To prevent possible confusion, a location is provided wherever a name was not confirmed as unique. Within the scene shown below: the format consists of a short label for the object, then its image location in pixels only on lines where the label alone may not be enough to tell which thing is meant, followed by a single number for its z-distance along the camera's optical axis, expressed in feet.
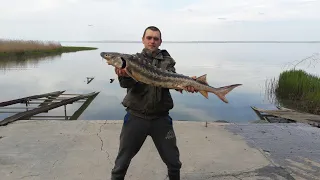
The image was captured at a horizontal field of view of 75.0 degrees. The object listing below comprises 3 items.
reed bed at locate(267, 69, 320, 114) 33.67
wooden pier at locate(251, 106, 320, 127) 21.40
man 8.00
